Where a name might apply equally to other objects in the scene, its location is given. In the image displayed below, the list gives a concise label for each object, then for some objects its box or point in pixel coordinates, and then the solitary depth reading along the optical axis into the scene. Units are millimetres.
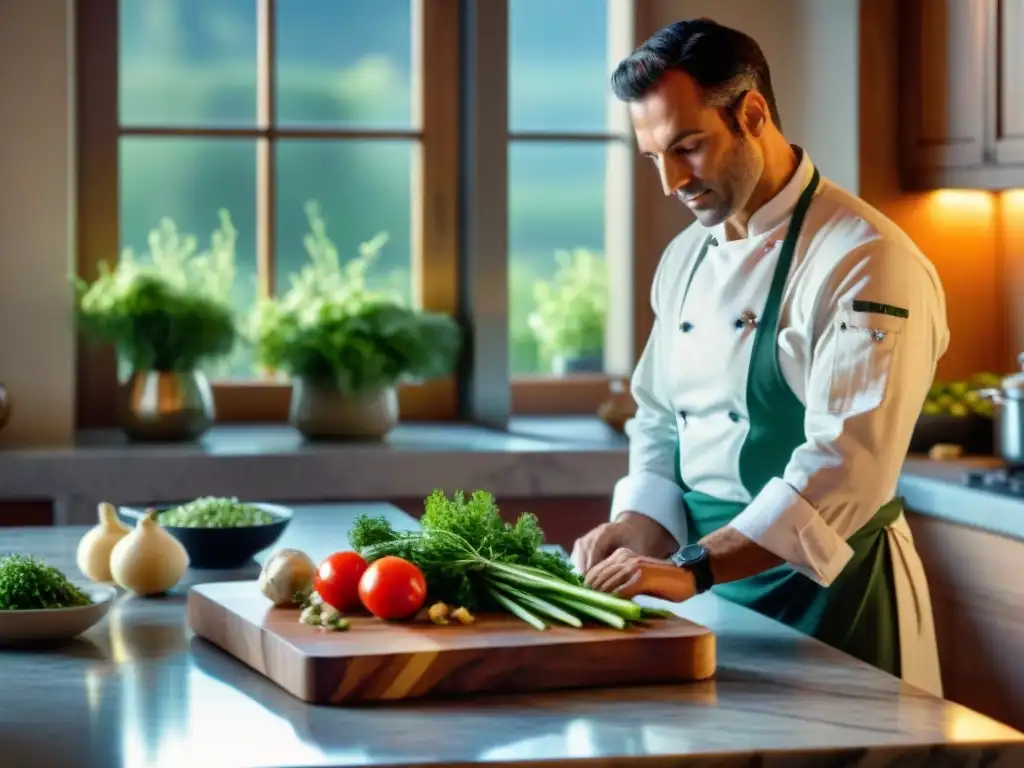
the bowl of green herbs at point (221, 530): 3134
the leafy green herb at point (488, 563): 2673
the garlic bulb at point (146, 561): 2981
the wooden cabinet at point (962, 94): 4155
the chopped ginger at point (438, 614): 2670
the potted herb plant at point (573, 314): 4863
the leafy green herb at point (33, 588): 2751
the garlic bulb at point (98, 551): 3045
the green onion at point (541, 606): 2646
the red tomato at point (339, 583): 2703
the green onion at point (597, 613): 2628
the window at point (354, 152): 4622
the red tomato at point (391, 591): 2665
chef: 2895
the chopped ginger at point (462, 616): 2667
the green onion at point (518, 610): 2635
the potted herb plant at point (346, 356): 4354
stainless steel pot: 3916
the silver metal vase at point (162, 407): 4288
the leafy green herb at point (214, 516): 3153
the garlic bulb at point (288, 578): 2743
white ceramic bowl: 2719
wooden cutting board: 2527
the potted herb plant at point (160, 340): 4277
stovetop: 3730
